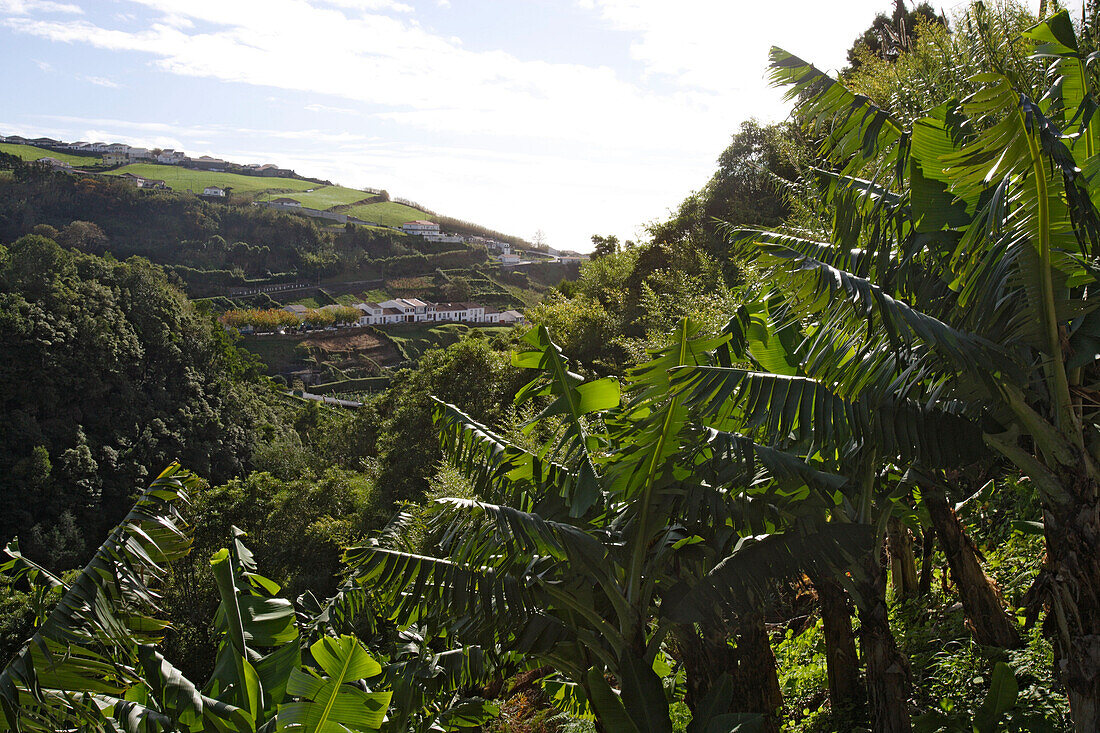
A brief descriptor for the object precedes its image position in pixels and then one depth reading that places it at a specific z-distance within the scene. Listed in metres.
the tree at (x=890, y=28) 16.75
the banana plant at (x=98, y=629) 3.14
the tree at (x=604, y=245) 35.28
